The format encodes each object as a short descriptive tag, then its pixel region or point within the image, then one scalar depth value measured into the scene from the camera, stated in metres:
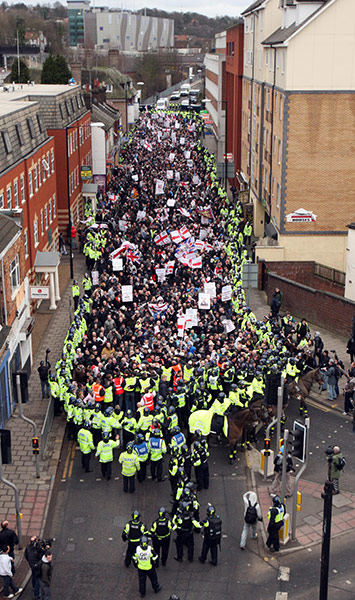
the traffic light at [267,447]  19.05
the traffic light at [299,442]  16.16
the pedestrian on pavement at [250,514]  16.53
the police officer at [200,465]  18.51
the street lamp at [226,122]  69.00
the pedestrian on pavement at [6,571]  14.89
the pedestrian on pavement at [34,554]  14.82
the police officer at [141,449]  18.72
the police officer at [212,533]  15.75
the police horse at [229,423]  20.12
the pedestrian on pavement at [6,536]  15.40
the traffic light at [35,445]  19.14
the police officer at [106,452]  19.00
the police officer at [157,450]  18.97
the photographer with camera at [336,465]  17.45
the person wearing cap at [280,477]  18.66
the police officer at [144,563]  14.83
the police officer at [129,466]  18.42
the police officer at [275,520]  16.19
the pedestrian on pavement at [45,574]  14.64
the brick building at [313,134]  36.09
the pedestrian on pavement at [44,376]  24.66
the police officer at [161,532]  15.71
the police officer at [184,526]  16.02
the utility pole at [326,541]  13.45
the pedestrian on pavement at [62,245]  43.75
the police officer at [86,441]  19.59
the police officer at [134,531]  15.24
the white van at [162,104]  125.14
